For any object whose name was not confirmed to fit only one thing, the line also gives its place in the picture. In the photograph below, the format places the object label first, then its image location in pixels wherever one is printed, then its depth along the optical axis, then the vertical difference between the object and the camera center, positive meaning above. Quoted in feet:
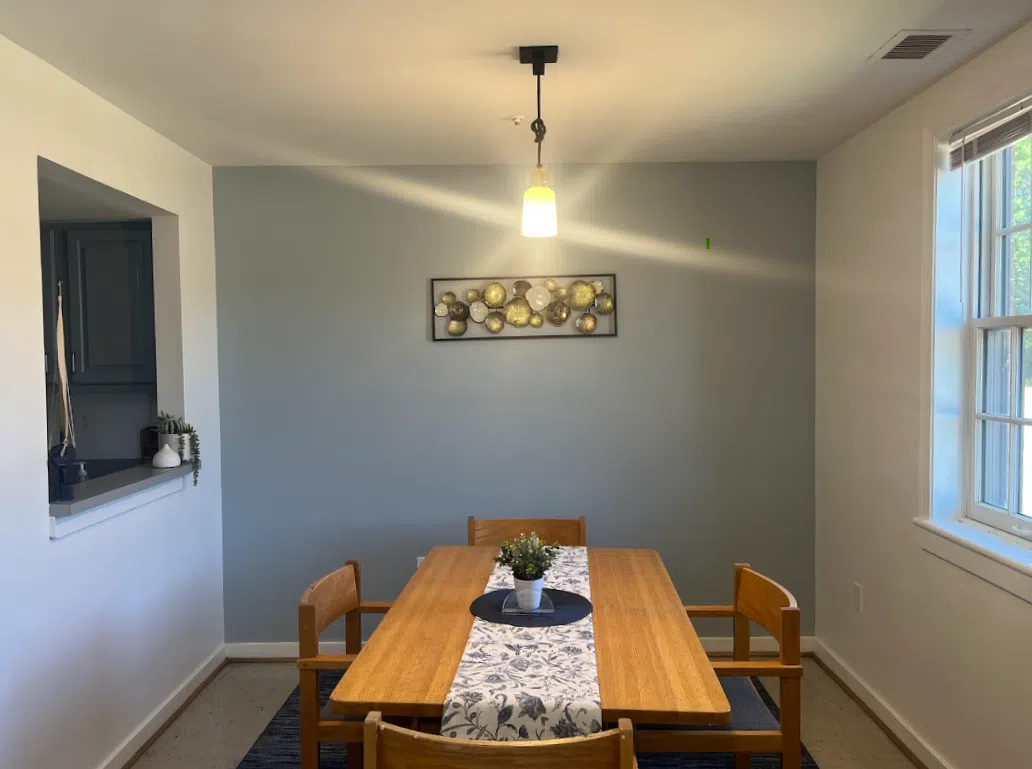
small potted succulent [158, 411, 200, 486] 10.73 -1.02
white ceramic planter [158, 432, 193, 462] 10.70 -1.09
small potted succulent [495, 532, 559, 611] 7.06 -1.92
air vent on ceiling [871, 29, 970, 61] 7.29 +3.07
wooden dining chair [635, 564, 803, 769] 6.12 -3.03
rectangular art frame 12.21 +0.85
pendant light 7.32 +1.55
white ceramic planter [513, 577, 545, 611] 7.09 -2.17
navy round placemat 6.84 -2.33
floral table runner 5.26 -2.35
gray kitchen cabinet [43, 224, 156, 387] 11.74 +0.94
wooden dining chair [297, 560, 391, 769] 6.35 -2.64
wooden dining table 5.32 -2.35
